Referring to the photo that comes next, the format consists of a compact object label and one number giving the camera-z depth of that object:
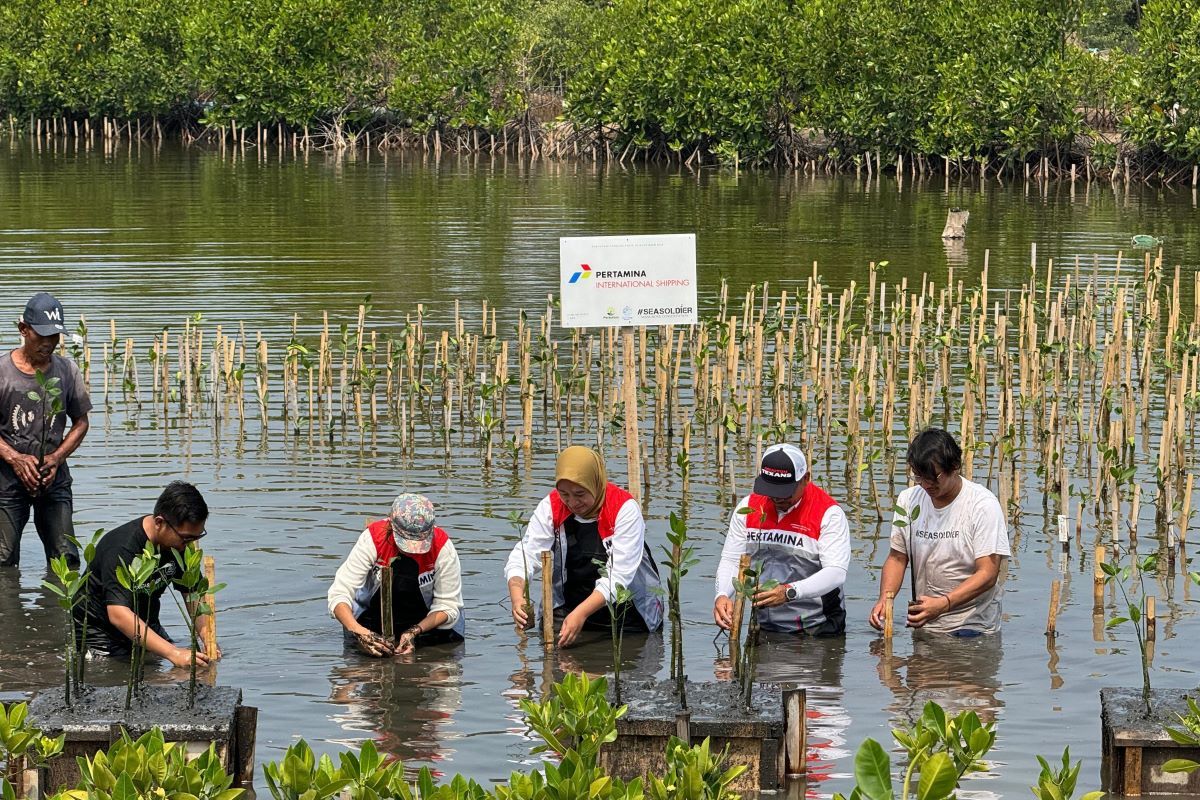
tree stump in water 29.88
